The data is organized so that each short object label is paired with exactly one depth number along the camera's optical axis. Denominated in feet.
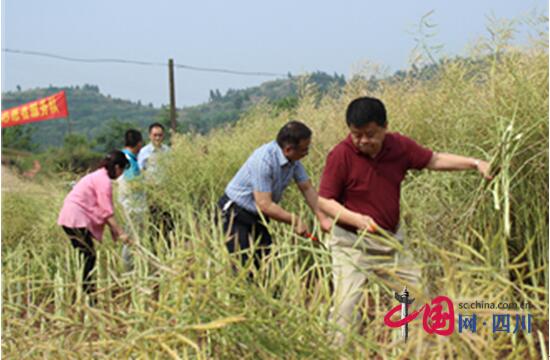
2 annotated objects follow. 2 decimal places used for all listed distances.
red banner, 73.67
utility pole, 62.23
